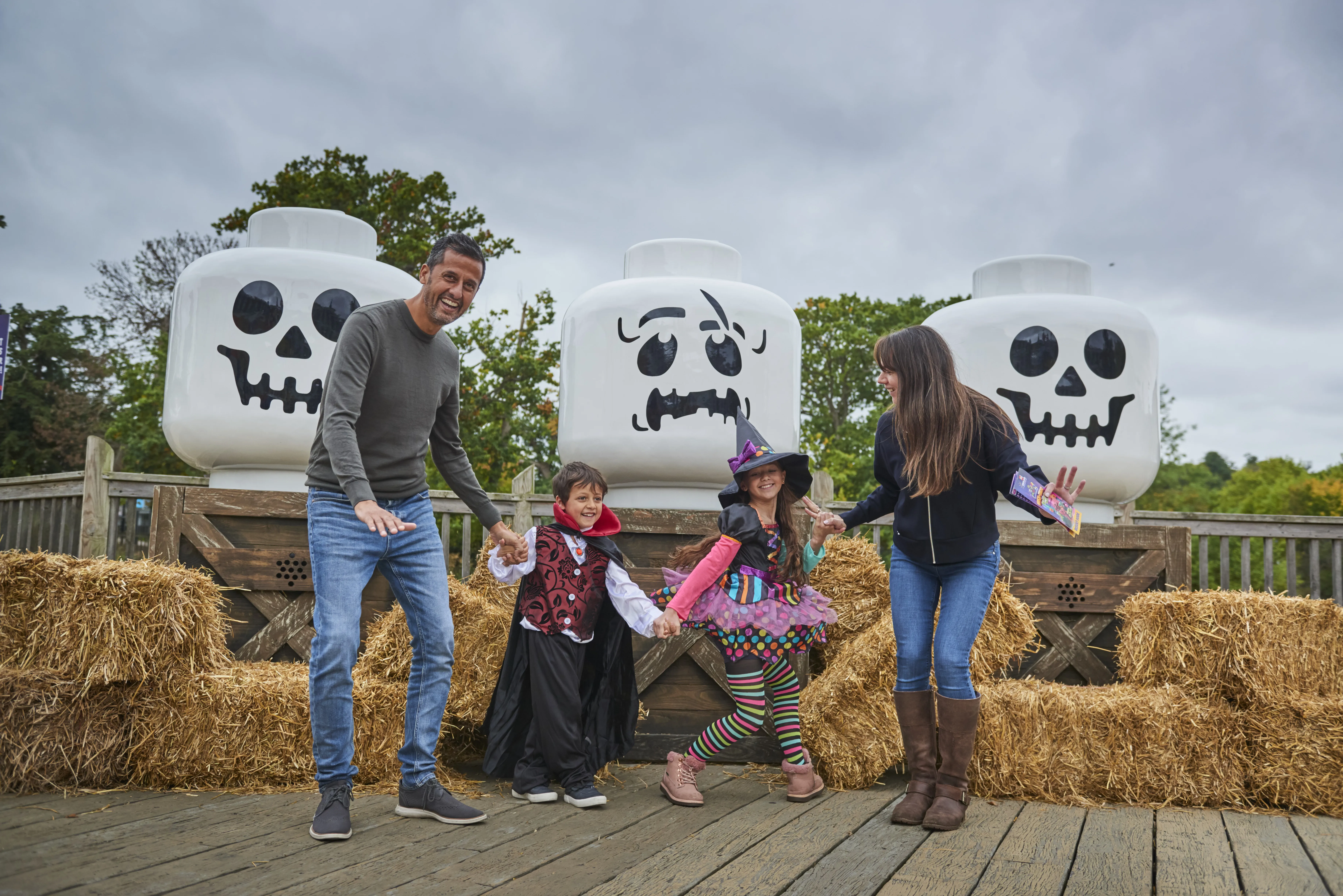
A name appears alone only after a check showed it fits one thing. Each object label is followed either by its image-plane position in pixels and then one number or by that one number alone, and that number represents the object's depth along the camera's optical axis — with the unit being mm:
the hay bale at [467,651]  3547
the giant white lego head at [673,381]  4082
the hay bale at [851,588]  3811
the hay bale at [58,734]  2967
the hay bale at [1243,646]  3352
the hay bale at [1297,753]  3148
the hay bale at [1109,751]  3238
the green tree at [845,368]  15750
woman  2867
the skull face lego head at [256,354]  4102
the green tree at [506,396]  12172
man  2580
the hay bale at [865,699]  3357
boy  3094
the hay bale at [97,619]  3135
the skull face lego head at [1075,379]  4262
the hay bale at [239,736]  3158
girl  3125
